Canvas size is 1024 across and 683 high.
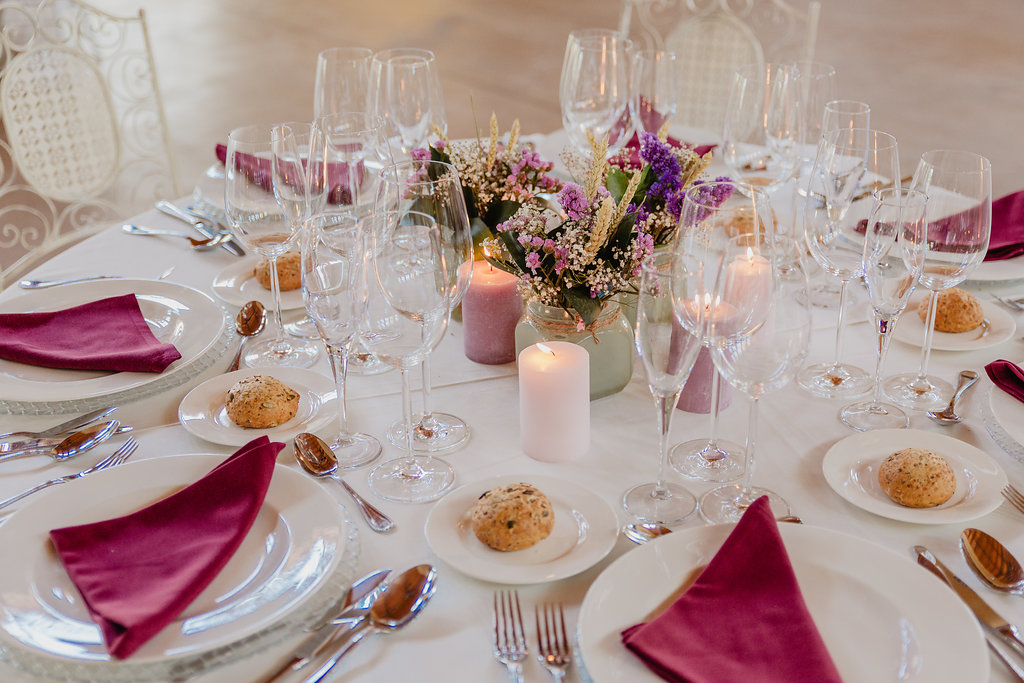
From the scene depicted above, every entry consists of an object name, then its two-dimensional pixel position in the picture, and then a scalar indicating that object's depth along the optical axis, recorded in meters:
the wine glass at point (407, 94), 1.78
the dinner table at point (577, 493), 0.83
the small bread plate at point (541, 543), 0.91
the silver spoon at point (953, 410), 1.21
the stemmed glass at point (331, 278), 1.10
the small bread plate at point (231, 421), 1.18
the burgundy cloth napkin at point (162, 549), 0.83
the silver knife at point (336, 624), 0.83
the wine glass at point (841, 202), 1.30
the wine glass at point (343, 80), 1.80
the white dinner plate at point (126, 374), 1.26
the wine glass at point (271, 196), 1.35
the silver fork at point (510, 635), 0.82
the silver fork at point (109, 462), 1.08
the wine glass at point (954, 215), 1.17
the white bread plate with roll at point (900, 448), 1.01
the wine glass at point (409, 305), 1.05
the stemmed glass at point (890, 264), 1.14
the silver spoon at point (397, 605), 0.84
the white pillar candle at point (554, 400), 1.13
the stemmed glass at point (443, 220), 1.08
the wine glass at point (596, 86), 1.84
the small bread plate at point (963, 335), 1.38
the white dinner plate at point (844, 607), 0.79
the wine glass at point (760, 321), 0.91
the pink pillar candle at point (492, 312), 1.37
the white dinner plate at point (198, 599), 0.81
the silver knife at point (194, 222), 1.76
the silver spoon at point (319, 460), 1.06
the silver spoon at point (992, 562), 0.90
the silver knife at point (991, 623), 0.82
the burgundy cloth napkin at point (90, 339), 1.31
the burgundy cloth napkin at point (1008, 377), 1.19
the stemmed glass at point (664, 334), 0.96
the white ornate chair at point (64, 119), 2.16
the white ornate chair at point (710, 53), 2.70
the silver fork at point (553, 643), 0.82
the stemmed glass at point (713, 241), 0.94
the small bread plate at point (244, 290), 1.57
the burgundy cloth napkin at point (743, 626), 0.78
